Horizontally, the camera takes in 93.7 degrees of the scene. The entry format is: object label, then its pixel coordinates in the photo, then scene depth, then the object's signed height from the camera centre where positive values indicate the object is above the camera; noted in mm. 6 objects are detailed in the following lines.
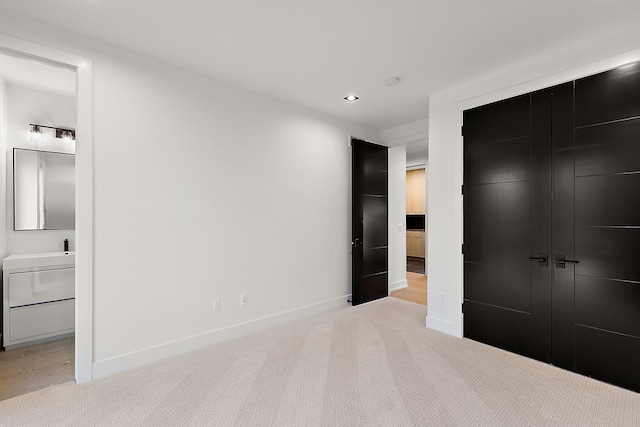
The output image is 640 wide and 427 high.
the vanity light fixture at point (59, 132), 3291 +936
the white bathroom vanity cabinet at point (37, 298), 2883 -841
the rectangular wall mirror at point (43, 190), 3201 +269
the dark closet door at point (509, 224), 2675 -108
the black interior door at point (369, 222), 4320 -134
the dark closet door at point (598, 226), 2221 -109
